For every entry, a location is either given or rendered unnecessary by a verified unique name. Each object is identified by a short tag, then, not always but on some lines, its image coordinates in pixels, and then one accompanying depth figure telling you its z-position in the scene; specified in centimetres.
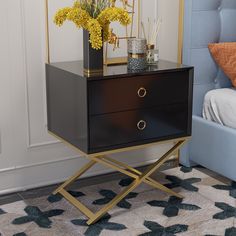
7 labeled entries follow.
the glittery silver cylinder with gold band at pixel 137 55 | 234
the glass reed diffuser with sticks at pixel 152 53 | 249
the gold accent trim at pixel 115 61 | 255
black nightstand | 219
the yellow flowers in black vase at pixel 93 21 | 215
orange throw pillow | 287
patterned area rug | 224
